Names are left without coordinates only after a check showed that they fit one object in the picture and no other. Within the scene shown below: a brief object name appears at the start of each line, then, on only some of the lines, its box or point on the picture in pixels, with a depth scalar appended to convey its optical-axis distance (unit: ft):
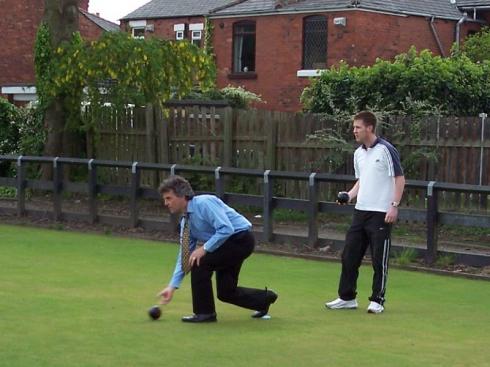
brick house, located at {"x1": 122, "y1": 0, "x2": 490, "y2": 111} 101.35
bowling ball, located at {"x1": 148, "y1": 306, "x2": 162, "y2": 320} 29.38
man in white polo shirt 32.45
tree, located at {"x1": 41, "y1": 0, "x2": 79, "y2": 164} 67.26
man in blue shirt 28.96
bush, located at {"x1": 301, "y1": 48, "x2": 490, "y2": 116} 65.26
